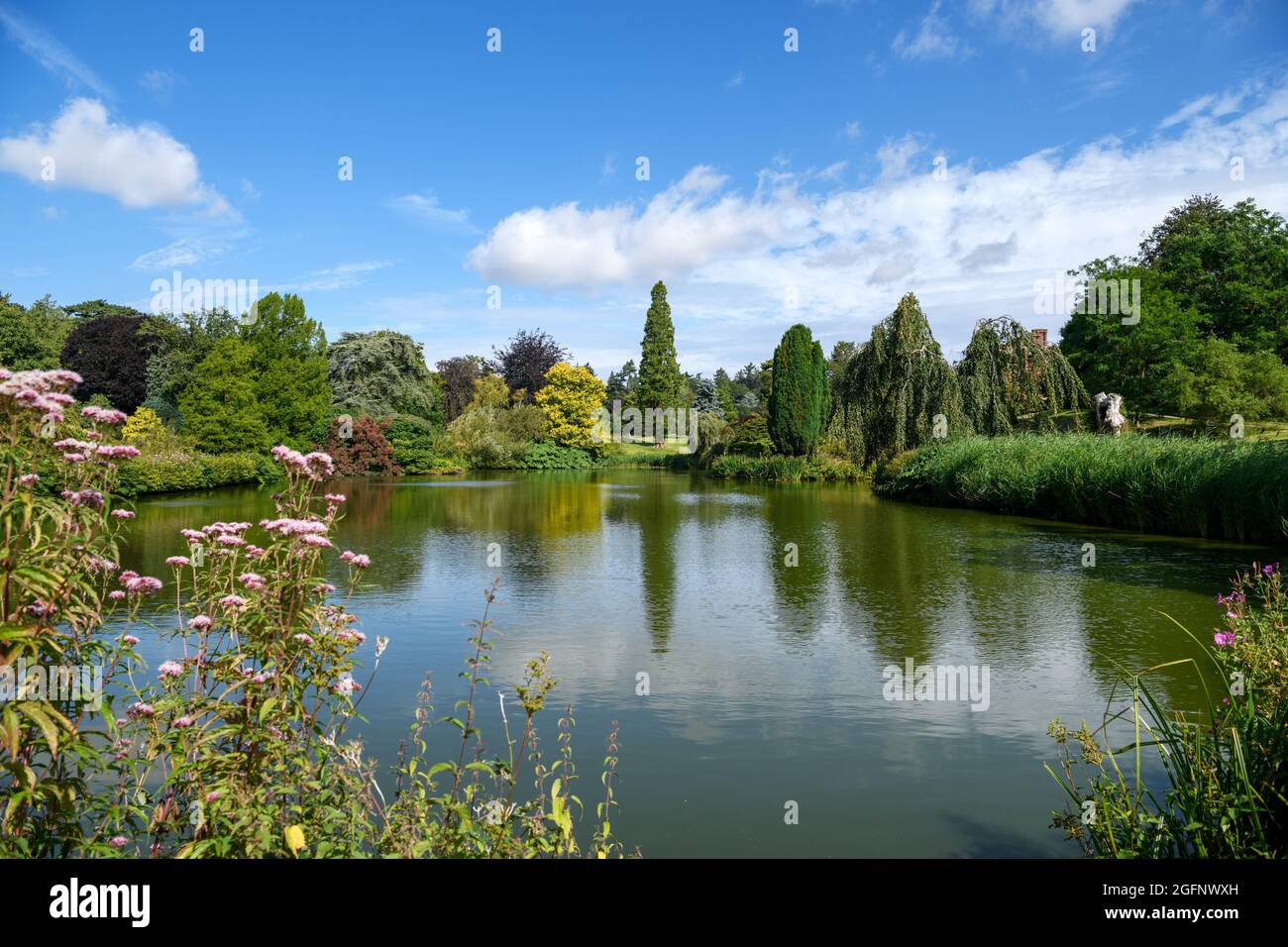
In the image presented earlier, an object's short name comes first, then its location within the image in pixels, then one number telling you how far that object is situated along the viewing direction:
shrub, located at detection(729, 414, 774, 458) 36.94
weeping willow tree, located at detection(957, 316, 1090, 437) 25.64
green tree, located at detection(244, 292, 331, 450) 31.30
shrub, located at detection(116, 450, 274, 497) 21.60
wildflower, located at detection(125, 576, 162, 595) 3.32
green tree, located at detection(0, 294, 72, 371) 32.47
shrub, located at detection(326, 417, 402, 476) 34.84
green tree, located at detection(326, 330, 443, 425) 40.41
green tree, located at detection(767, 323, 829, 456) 34.94
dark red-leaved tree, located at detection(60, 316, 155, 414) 41.16
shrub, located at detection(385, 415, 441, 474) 36.19
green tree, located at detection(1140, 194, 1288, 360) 32.53
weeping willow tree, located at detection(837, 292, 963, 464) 26.09
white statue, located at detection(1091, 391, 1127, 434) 22.38
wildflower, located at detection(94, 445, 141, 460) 3.09
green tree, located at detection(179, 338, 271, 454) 27.86
